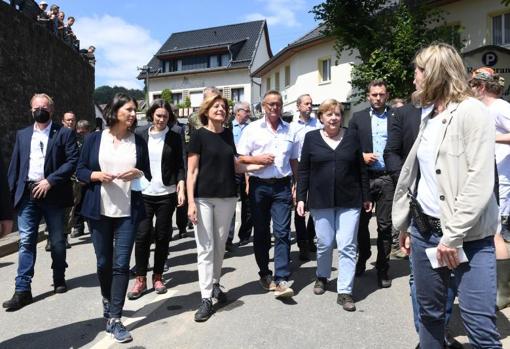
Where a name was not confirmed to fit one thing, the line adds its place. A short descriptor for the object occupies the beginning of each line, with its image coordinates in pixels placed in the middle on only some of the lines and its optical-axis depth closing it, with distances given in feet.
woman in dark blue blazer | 13.35
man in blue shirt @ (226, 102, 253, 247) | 24.23
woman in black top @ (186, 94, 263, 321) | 14.57
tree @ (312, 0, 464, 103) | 43.91
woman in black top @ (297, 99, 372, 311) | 15.26
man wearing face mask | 15.98
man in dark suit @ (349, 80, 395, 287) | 16.88
